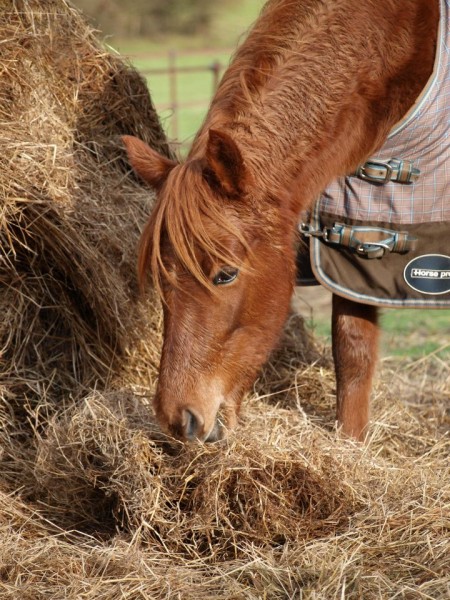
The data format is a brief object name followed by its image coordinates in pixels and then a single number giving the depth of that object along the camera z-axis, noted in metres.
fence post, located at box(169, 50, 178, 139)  15.34
